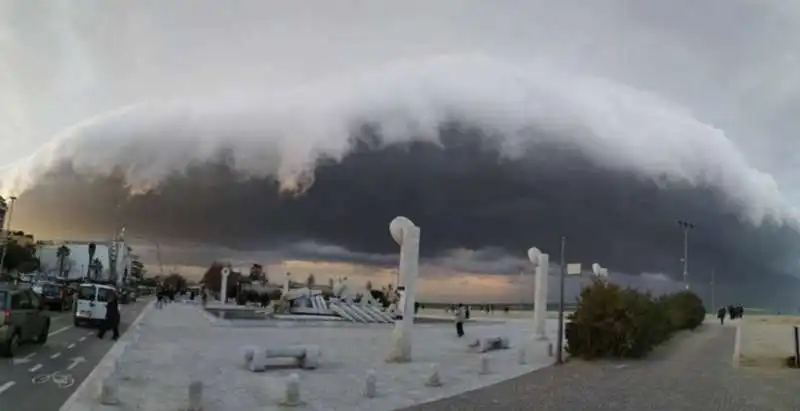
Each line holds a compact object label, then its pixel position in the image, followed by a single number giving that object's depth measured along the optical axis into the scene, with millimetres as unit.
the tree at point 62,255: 122500
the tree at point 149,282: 184625
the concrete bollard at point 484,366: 17975
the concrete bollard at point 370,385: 13555
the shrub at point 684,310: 34969
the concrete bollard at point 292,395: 12164
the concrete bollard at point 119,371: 14719
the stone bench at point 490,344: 25672
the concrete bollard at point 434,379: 15213
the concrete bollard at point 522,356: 21027
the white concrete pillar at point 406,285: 20359
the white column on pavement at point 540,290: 29844
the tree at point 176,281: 163488
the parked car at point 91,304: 29812
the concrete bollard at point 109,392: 11562
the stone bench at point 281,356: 16969
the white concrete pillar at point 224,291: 72562
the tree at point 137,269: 173625
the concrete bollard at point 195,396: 11180
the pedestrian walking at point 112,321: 25125
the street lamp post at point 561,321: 20438
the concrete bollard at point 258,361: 16844
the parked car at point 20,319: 17422
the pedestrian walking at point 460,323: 33844
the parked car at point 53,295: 40938
